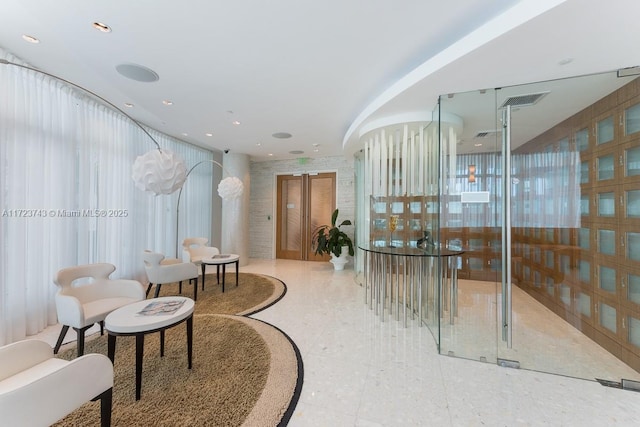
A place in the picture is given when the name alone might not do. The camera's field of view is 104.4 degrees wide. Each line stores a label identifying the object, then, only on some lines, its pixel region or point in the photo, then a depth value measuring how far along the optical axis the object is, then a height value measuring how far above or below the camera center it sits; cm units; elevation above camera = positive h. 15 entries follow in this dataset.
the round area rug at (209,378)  169 -136
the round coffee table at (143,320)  182 -81
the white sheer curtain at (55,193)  269 +30
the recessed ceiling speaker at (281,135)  493 +164
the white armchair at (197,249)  493 -70
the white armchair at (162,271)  370 -85
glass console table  322 -90
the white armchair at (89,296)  229 -85
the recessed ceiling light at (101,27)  206 +159
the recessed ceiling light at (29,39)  232 +167
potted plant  594 -67
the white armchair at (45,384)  107 -86
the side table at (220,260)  439 -80
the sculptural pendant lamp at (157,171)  269 +49
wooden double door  700 +17
